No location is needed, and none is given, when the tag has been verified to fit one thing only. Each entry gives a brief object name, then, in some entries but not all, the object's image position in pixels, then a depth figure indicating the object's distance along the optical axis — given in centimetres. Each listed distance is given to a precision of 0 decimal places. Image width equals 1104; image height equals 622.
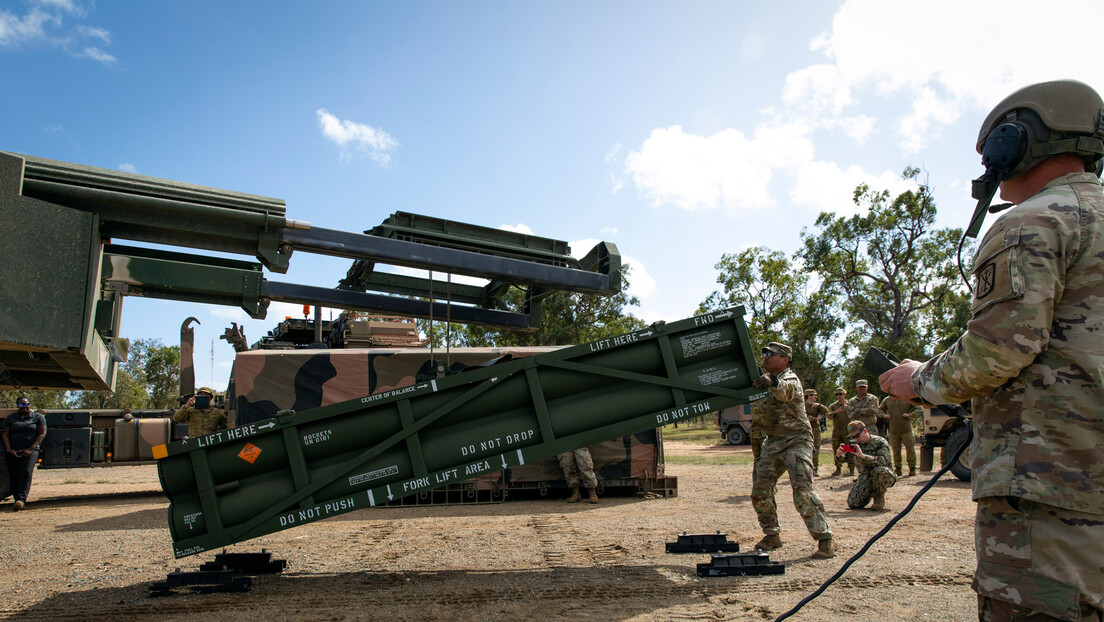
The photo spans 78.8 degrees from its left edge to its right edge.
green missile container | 486
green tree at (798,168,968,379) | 3456
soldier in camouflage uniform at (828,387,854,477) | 1350
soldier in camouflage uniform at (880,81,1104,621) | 193
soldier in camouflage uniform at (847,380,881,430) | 1280
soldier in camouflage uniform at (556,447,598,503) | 1032
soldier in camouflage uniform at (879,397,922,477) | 1287
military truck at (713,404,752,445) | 2458
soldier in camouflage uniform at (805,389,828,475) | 1125
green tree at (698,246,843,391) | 3469
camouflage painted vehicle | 1012
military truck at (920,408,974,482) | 1209
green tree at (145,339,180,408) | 4153
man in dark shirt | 1094
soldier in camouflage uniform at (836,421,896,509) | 889
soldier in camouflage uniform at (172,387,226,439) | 1084
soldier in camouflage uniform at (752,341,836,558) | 611
